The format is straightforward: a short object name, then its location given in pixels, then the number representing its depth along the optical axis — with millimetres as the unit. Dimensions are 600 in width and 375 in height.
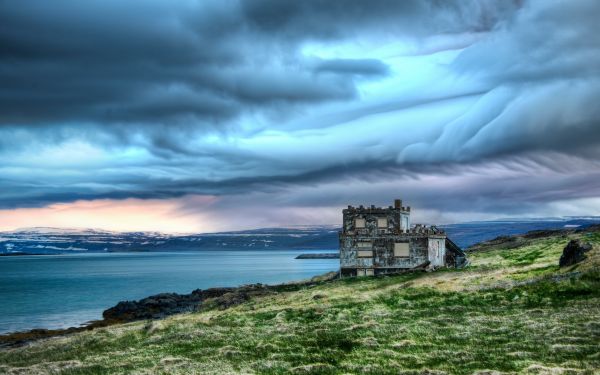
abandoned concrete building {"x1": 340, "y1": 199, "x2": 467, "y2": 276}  81875
